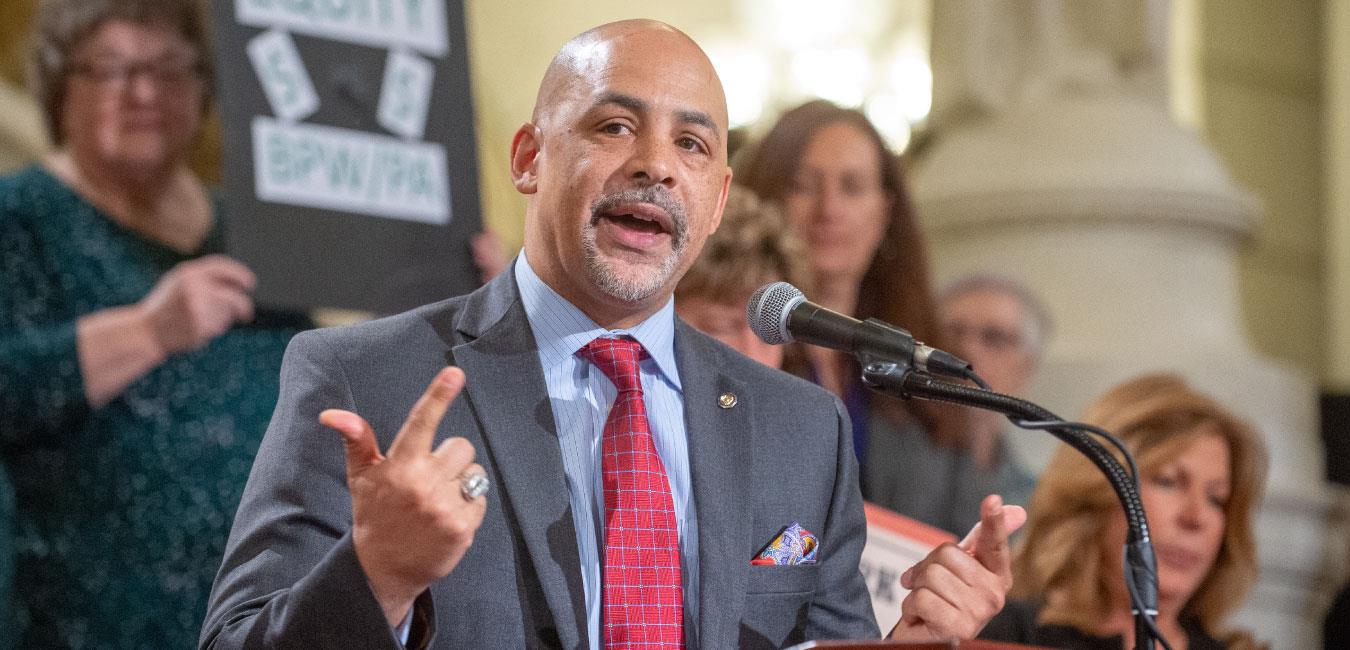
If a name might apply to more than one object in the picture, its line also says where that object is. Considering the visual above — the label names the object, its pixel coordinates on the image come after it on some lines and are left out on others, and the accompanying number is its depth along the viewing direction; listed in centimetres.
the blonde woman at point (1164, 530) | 668
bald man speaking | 373
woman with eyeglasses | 611
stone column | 1026
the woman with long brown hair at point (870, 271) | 725
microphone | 389
